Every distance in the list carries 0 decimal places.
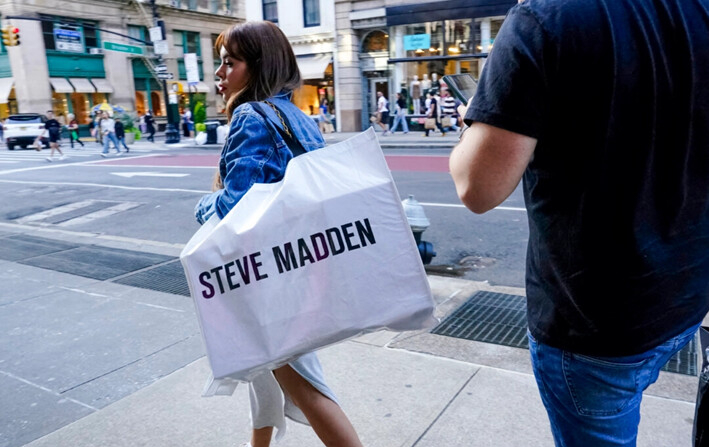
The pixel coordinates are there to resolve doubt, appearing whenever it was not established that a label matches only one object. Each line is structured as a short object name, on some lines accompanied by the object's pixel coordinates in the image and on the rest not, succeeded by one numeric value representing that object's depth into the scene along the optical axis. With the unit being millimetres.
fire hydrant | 4949
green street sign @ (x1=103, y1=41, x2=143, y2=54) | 24284
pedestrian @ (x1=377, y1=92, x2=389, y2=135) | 24688
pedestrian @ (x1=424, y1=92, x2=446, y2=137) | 22664
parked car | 25859
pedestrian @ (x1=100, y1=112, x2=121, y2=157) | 21266
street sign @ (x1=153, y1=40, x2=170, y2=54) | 25453
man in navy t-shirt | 1207
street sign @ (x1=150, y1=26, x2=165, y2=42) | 25266
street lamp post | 26250
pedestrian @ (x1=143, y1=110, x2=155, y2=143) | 28317
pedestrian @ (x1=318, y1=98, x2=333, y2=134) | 26825
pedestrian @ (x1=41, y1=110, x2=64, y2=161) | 20975
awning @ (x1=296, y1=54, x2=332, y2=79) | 27703
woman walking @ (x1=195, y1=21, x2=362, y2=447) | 1966
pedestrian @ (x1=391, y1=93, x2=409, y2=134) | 24500
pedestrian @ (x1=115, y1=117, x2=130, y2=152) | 22844
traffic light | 22688
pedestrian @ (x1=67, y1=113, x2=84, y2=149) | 28014
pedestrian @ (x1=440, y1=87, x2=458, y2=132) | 20916
